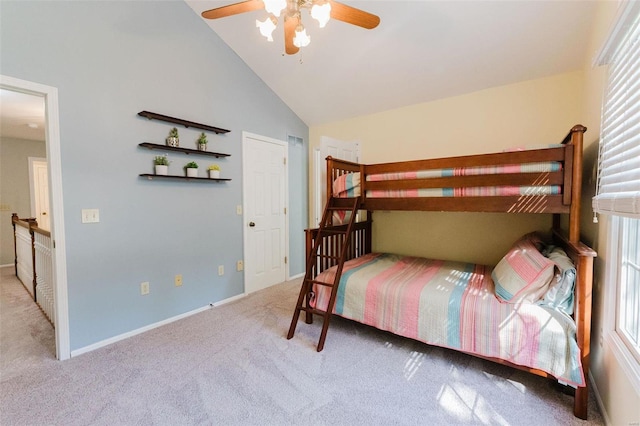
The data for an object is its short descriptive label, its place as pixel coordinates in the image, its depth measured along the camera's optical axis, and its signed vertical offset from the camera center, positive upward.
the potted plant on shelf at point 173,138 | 2.63 +0.63
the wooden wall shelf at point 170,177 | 2.51 +0.25
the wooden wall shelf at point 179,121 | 2.46 +0.80
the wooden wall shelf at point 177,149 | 2.48 +0.52
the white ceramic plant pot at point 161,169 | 2.55 +0.31
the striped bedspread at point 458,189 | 1.87 +0.15
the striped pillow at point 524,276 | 1.78 -0.51
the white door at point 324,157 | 3.25 +0.57
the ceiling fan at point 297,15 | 1.56 +1.14
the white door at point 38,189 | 5.16 +0.27
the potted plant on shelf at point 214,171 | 2.96 +0.34
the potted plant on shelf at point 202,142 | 2.88 +0.64
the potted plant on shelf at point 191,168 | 2.77 +0.35
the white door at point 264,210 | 3.44 -0.11
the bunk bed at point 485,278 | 1.65 -0.63
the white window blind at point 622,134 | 1.14 +0.32
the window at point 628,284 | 1.36 -0.43
